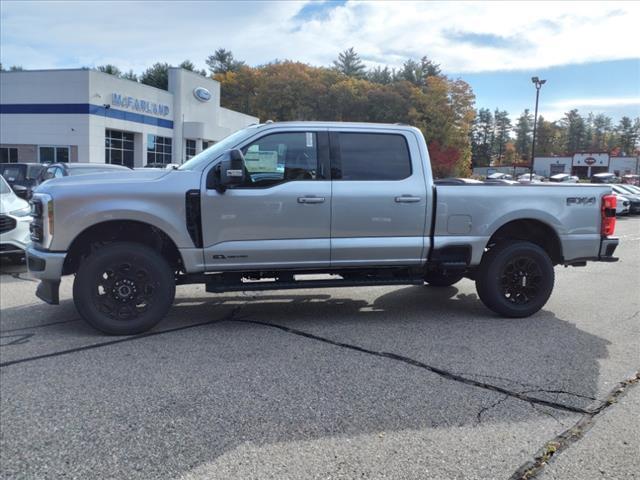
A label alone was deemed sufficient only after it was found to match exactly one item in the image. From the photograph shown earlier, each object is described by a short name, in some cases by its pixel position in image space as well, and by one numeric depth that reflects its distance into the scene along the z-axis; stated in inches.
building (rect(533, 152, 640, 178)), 3993.6
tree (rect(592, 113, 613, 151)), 6540.4
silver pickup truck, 209.0
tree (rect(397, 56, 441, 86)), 3774.6
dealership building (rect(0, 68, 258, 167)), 1255.5
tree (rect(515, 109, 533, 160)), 6437.0
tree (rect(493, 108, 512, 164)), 6505.9
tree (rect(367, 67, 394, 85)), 4064.2
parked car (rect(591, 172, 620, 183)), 2807.3
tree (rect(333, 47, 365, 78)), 4202.8
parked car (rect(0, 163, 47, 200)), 621.9
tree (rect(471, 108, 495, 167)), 5969.5
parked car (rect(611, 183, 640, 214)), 1068.1
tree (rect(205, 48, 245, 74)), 3944.4
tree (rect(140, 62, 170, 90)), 2755.9
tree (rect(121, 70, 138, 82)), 3115.2
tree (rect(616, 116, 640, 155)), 6323.8
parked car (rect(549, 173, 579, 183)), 2639.8
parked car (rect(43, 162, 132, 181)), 539.2
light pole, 1536.0
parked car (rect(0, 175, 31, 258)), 343.6
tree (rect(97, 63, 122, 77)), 3121.1
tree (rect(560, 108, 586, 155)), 6481.3
